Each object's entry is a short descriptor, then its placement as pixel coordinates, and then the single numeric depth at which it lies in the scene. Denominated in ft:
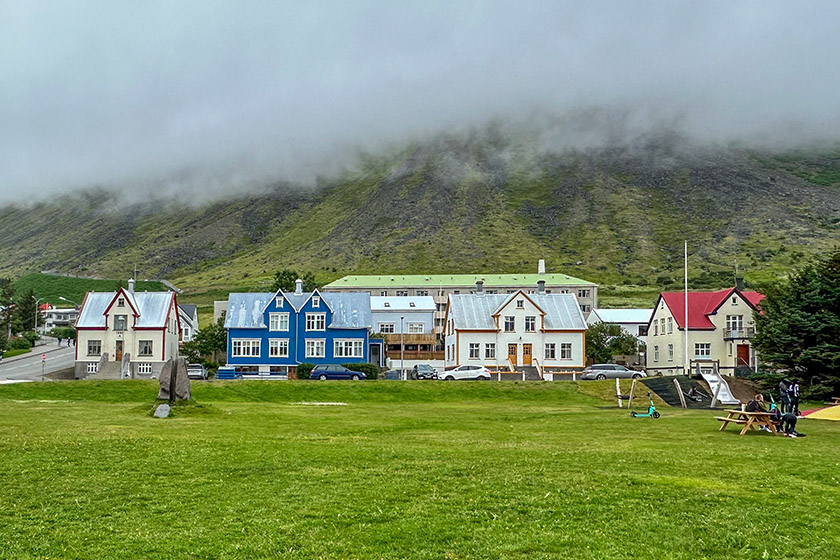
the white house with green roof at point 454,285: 528.22
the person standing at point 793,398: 106.74
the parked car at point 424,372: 238.48
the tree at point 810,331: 169.48
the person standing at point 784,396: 105.94
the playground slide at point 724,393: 157.74
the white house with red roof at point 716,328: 264.93
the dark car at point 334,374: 229.45
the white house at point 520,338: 262.67
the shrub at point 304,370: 250.16
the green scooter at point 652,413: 117.50
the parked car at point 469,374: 222.69
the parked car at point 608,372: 221.66
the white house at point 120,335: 266.36
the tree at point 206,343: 296.71
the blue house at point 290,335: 279.90
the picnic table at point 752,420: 87.15
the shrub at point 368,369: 247.91
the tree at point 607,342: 302.72
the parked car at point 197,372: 227.87
